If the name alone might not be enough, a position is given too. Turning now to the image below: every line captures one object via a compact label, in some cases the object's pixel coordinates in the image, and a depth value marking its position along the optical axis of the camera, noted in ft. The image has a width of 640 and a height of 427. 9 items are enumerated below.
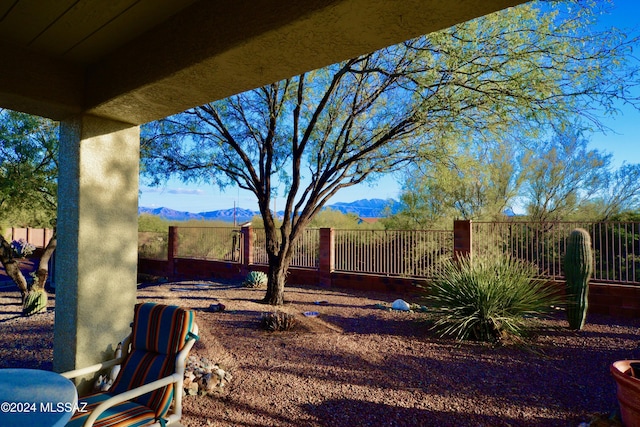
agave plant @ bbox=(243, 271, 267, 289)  37.65
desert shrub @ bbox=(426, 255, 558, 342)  19.17
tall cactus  20.77
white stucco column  10.61
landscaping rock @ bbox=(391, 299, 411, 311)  26.69
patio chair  8.03
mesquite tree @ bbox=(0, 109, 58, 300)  26.66
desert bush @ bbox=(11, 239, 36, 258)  51.00
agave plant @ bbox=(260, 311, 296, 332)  20.34
